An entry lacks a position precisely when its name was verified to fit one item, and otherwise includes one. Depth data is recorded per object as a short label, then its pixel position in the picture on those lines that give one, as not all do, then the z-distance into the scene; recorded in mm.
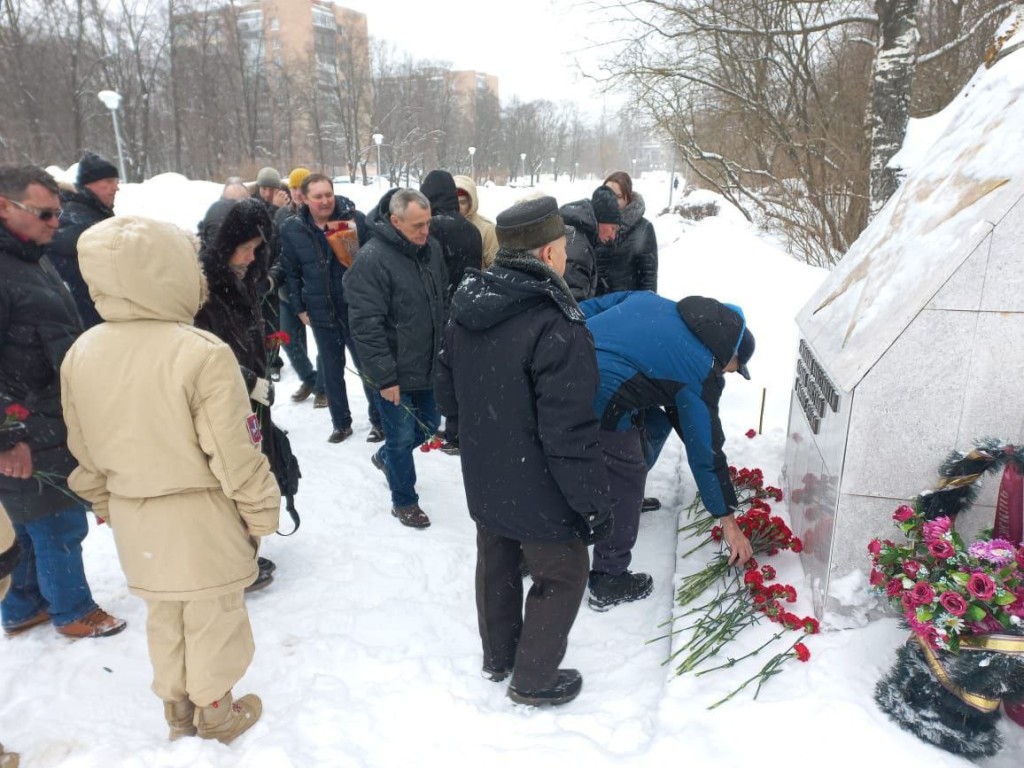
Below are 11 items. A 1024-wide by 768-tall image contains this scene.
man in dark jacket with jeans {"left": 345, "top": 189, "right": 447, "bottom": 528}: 3623
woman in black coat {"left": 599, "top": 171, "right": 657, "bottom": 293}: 4789
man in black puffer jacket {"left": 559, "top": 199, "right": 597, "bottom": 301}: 4109
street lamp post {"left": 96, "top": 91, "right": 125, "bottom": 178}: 15461
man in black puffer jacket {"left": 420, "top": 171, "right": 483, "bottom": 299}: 4488
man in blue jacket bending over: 2648
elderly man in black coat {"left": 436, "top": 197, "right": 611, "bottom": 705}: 2029
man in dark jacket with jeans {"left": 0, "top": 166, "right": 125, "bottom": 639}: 2418
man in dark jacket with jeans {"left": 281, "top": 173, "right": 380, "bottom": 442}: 4770
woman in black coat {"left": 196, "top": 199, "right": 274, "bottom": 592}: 3000
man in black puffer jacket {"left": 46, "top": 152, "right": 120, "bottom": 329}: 3668
